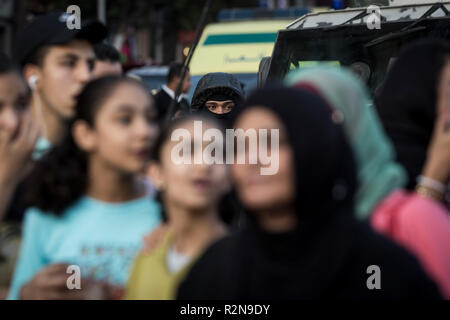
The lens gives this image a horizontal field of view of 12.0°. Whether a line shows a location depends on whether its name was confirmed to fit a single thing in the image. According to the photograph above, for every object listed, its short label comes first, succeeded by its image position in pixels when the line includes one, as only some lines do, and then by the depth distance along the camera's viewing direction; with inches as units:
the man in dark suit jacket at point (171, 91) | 667.1
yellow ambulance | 864.1
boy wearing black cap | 272.4
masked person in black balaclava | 599.0
